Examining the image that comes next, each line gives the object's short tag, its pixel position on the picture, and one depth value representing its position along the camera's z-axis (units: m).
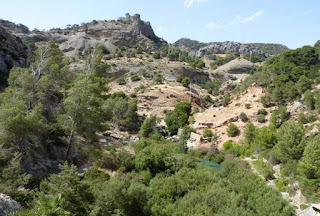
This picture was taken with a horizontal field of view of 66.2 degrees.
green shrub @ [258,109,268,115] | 53.03
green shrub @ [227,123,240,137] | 51.75
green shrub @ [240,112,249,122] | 54.14
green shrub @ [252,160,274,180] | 32.50
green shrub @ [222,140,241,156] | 45.62
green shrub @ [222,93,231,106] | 62.53
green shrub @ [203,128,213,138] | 53.38
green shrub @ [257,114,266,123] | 51.66
